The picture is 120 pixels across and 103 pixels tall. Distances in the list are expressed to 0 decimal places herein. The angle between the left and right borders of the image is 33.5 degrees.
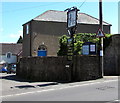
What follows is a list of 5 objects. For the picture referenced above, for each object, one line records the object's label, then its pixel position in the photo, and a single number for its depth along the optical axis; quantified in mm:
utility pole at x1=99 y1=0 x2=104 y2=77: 15974
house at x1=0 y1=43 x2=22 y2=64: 49500
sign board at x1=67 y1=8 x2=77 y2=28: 16422
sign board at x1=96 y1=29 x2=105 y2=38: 15453
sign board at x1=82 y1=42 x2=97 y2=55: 16781
